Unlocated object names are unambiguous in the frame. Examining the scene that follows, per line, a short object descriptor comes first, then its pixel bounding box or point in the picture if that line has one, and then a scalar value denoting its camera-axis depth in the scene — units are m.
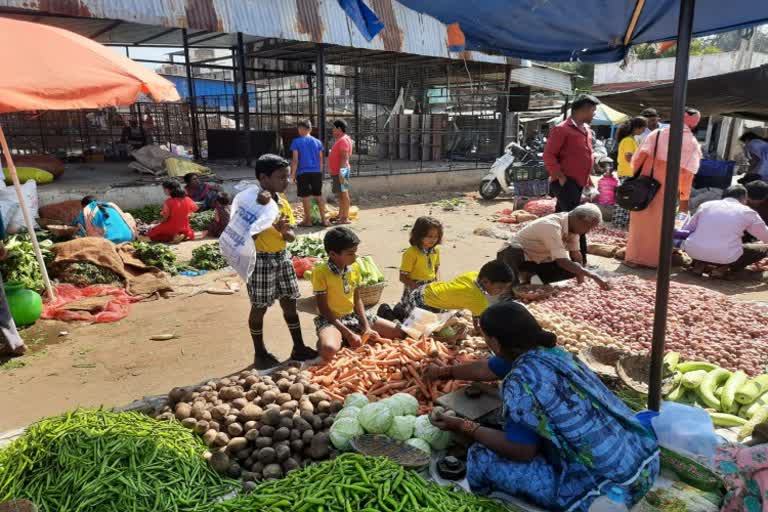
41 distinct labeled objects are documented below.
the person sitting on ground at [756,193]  6.91
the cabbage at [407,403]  3.10
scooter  12.48
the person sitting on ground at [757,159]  9.02
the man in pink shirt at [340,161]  9.36
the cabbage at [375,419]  2.90
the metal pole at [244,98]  11.68
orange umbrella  3.68
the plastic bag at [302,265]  6.75
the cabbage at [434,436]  2.88
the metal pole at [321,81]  11.40
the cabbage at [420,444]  2.81
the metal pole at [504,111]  15.38
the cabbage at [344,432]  2.81
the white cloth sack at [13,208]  7.46
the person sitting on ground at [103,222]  7.28
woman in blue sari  2.17
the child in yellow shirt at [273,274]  4.00
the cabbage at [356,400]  3.11
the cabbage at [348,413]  2.96
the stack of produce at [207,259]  7.13
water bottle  2.30
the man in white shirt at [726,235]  6.27
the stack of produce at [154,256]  6.84
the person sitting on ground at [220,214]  8.32
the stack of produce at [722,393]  3.10
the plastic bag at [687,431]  2.53
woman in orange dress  6.29
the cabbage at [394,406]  3.03
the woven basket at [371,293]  5.45
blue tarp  3.30
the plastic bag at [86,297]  5.36
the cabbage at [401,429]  2.91
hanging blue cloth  2.99
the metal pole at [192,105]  12.80
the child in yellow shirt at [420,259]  4.60
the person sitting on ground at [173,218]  7.94
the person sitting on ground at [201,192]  9.80
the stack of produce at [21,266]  5.52
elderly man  5.04
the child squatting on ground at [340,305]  3.93
